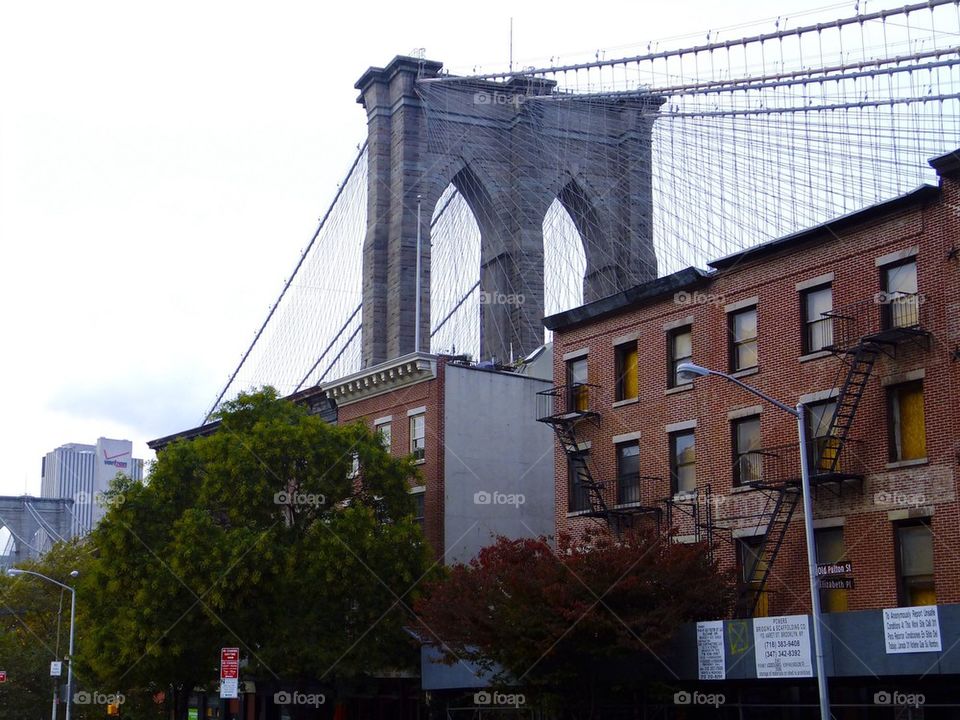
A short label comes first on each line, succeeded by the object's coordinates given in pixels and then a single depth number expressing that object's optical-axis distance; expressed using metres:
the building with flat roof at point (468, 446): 50.56
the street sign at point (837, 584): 30.97
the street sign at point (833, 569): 32.09
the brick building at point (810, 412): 32.34
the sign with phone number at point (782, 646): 31.47
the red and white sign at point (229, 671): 34.12
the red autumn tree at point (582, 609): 33.81
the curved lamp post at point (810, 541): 27.12
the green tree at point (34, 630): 63.97
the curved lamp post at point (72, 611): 55.22
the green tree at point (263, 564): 44.34
